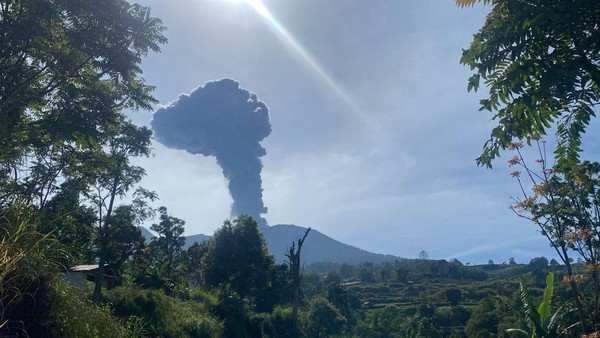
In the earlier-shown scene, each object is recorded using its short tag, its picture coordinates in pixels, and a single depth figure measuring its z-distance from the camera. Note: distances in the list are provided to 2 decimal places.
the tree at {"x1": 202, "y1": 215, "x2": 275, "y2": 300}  33.53
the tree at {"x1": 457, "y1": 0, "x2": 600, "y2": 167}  3.29
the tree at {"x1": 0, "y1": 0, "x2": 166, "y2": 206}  8.83
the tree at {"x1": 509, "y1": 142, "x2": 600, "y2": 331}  7.95
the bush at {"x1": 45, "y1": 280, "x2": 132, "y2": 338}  3.69
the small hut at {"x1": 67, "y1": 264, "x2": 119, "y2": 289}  25.84
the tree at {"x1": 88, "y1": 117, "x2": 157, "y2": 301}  20.23
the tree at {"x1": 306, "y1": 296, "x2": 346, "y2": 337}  33.72
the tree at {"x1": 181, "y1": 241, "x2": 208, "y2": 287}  51.50
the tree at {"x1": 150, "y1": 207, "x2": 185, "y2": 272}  47.59
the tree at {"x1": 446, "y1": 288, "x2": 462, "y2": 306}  57.10
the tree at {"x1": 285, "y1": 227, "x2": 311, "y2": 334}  27.27
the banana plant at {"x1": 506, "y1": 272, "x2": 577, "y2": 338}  10.88
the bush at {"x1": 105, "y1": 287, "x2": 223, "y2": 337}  18.41
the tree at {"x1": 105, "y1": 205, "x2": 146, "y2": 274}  26.78
